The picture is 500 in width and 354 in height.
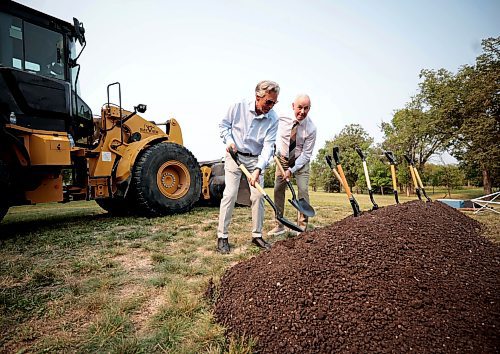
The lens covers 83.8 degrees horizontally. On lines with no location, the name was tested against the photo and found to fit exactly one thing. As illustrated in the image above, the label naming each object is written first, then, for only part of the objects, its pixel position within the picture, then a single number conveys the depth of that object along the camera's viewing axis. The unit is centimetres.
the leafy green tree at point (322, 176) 4512
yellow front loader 345
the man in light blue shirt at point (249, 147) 303
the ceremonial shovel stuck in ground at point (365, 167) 460
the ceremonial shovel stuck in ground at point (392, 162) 493
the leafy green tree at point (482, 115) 1617
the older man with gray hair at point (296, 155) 379
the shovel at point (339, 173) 392
